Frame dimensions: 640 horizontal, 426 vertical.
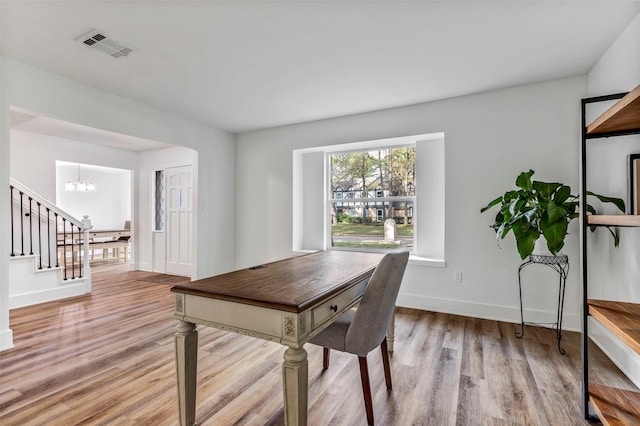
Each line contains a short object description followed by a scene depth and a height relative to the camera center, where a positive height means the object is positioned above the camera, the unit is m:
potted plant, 2.21 -0.03
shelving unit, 1.26 -0.51
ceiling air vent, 2.16 +1.31
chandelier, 6.84 +0.66
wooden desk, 1.19 -0.44
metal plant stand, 2.50 -0.56
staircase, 3.64 -0.56
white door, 5.54 -0.15
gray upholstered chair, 1.50 -0.59
